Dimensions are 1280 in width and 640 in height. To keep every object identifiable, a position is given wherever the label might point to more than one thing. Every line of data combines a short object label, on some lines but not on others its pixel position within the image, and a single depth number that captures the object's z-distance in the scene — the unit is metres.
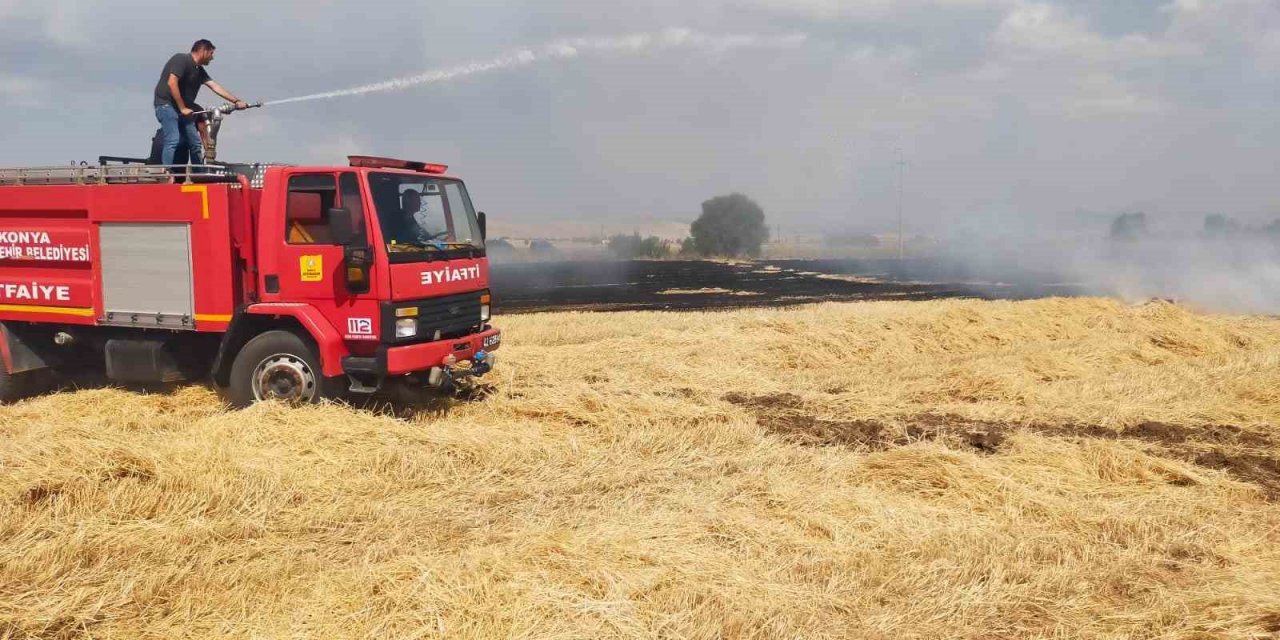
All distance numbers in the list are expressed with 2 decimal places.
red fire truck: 9.08
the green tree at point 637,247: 78.88
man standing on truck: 10.28
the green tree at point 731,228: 81.62
